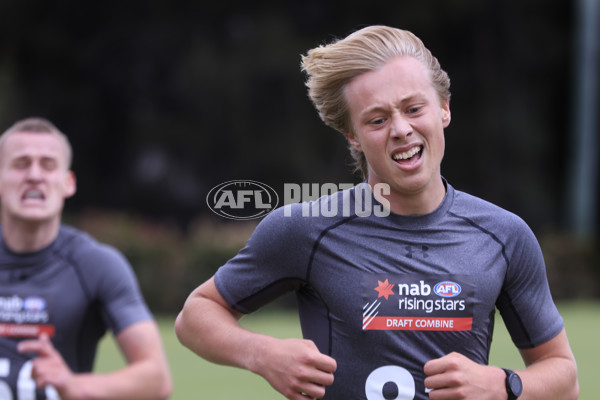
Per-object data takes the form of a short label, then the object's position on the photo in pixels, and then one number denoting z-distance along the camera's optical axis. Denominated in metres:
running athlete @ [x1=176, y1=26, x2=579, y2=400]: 5.86
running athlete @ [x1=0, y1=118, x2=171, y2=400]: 7.46
